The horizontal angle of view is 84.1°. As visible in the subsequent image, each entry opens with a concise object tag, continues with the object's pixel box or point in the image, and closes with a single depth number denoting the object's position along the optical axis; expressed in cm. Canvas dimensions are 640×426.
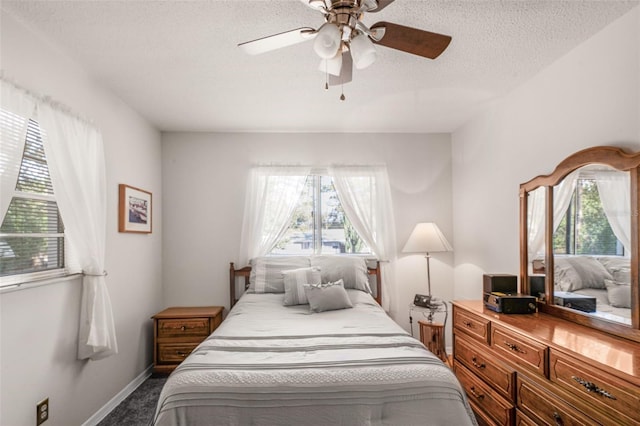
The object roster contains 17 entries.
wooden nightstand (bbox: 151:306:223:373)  350
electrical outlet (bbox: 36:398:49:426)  204
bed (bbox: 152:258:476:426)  169
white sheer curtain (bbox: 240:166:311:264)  402
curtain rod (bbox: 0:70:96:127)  186
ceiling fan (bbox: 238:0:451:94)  147
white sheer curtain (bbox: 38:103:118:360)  219
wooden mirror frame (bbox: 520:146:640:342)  184
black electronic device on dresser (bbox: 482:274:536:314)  243
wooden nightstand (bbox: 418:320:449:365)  358
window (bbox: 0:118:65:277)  195
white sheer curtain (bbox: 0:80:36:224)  175
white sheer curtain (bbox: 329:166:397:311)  411
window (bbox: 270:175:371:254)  419
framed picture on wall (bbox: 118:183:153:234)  308
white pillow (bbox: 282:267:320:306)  330
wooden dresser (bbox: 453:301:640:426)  149
